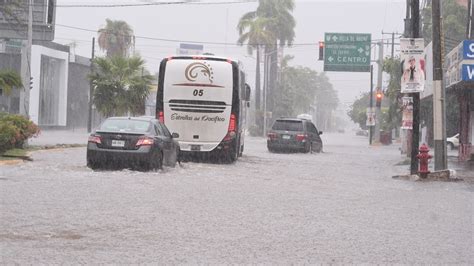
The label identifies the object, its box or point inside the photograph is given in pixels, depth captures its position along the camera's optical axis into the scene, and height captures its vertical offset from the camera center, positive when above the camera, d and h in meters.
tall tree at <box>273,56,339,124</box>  92.56 +9.77
